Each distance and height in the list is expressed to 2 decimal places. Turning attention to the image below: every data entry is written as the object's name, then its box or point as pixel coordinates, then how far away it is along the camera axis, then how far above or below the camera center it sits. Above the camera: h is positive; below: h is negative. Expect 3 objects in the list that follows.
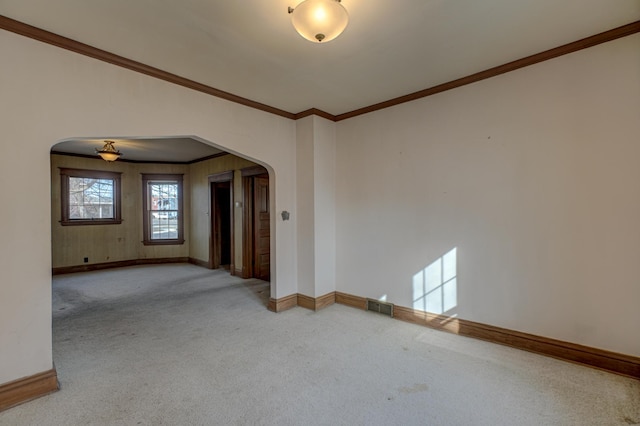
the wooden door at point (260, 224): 5.82 -0.21
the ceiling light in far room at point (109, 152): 5.30 +1.17
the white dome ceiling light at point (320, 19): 1.76 +1.22
